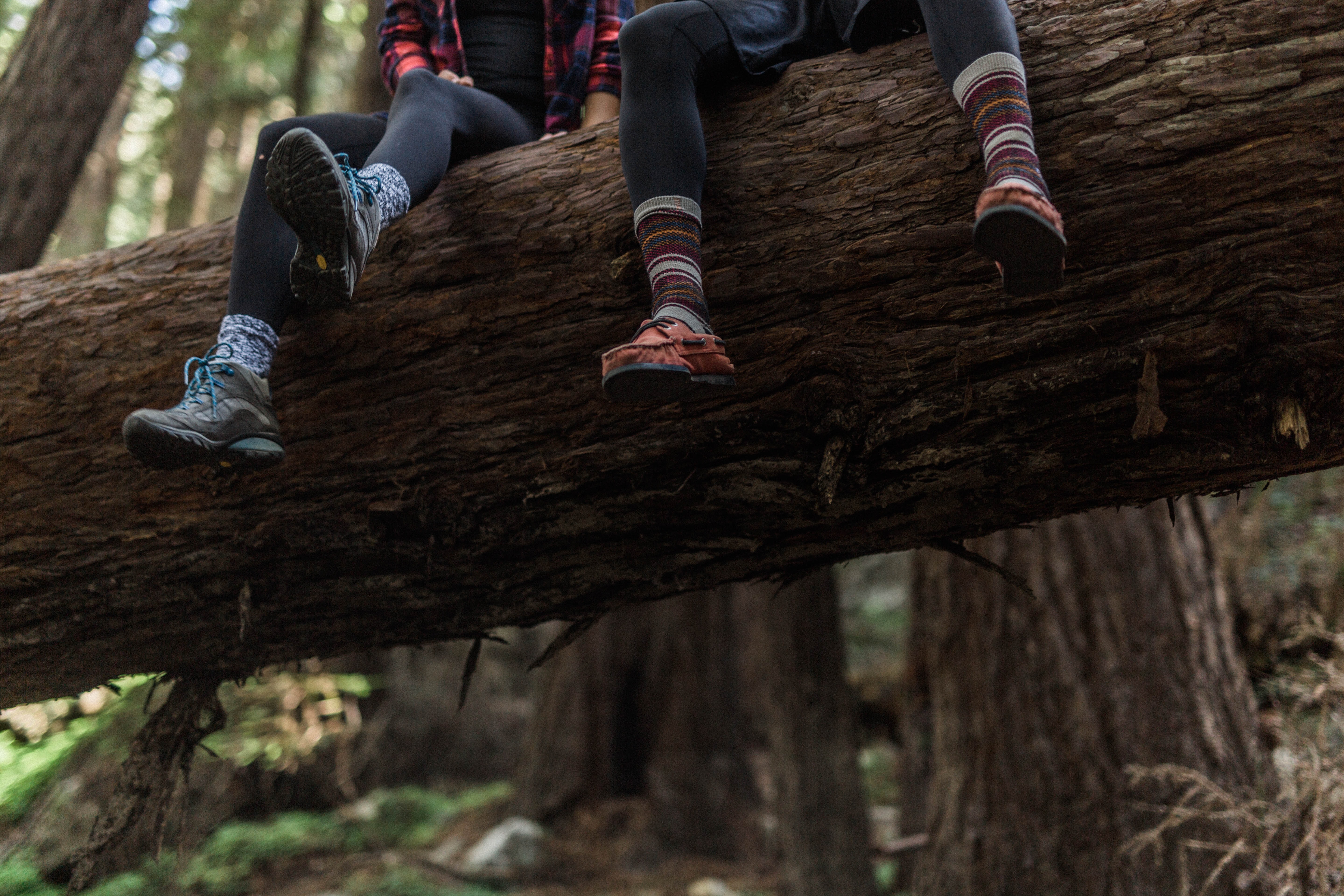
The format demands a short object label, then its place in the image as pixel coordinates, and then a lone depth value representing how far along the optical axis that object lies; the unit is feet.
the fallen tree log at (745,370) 5.51
